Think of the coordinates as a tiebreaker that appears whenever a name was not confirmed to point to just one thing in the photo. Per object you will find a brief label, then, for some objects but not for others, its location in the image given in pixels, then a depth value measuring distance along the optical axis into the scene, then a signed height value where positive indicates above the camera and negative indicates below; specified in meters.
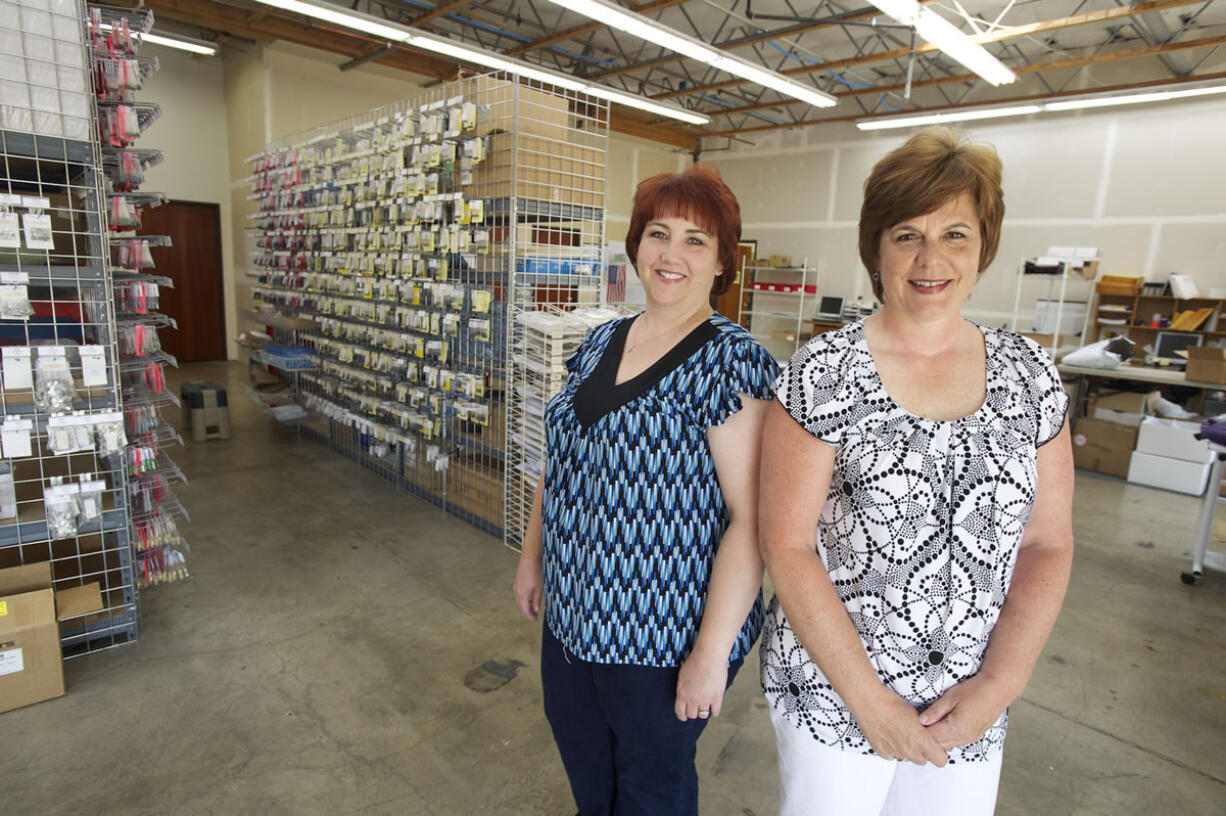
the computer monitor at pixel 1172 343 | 7.44 -0.45
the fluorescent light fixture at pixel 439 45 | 5.43 +2.11
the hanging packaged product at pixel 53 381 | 2.28 -0.42
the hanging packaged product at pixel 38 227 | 2.17 +0.10
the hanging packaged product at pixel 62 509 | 2.36 -0.87
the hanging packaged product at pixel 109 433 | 2.39 -0.61
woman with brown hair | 1.02 -0.34
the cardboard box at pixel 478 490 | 3.97 -1.30
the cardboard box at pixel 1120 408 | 6.05 -1.00
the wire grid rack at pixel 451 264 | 3.59 +0.06
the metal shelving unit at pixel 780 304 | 11.34 -0.31
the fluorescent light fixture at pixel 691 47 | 5.13 +2.08
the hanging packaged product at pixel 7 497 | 2.37 -0.85
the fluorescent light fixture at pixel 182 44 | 6.84 +2.24
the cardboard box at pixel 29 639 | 2.23 -1.27
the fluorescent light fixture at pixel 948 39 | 4.65 +1.95
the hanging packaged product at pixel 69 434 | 2.30 -0.60
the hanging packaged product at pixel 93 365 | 2.34 -0.37
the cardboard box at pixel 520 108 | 3.49 +0.88
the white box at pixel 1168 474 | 5.48 -1.42
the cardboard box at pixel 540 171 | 3.50 +0.57
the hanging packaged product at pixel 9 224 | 2.13 +0.10
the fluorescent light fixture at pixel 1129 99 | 6.70 +2.10
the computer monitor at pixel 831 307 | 10.58 -0.30
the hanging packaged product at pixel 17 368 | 2.19 -0.36
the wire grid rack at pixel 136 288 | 2.58 -0.11
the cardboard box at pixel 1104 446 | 5.85 -1.29
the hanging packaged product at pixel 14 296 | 2.17 -0.13
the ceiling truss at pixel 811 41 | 6.98 +2.93
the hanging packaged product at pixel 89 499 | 2.42 -0.86
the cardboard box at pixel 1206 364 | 5.46 -0.50
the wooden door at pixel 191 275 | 9.34 -0.16
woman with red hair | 1.17 -0.43
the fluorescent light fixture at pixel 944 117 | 7.67 +2.08
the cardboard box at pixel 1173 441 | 5.52 -1.15
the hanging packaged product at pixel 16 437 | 2.21 -0.59
